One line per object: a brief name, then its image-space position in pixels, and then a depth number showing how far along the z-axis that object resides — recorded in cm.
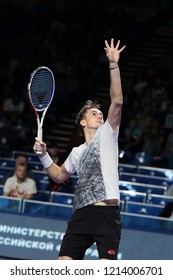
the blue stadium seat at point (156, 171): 1539
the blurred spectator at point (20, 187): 1377
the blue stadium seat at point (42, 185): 1467
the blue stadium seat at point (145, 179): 1522
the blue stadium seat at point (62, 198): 1377
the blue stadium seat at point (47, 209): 1320
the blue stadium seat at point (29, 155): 1678
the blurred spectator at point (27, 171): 1361
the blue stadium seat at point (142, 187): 1460
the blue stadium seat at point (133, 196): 1409
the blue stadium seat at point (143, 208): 1352
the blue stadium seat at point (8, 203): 1340
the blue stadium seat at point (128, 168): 1574
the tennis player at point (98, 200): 788
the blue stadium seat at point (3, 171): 1544
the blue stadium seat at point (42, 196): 1390
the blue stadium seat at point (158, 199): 1387
